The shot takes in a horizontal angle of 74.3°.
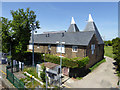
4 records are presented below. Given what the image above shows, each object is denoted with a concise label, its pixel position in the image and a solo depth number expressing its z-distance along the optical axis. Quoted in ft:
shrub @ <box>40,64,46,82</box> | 31.52
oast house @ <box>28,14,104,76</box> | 50.54
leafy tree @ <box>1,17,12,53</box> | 32.91
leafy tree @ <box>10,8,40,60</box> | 37.63
